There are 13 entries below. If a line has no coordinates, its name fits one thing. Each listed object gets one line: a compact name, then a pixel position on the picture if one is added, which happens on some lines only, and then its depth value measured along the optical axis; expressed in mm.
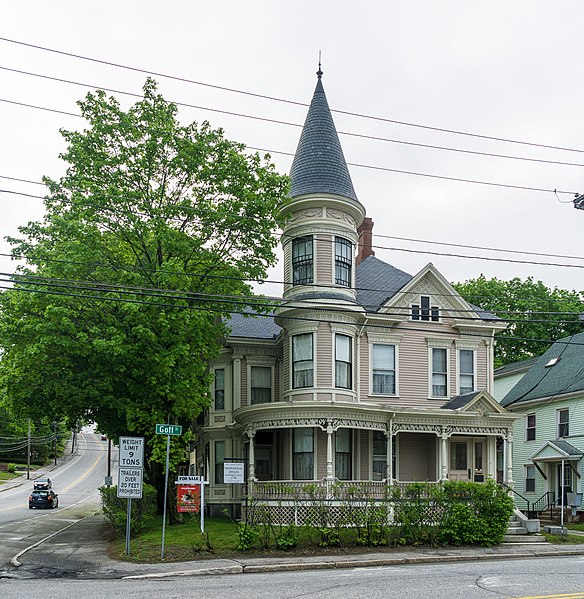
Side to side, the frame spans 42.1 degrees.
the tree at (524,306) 57469
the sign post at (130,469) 19094
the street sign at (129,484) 19078
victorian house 27984
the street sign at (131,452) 19234
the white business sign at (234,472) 22259
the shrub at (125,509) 25141
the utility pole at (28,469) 90612
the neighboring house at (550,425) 35906
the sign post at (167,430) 19922
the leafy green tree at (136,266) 24312
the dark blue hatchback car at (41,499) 50619
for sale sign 23766
